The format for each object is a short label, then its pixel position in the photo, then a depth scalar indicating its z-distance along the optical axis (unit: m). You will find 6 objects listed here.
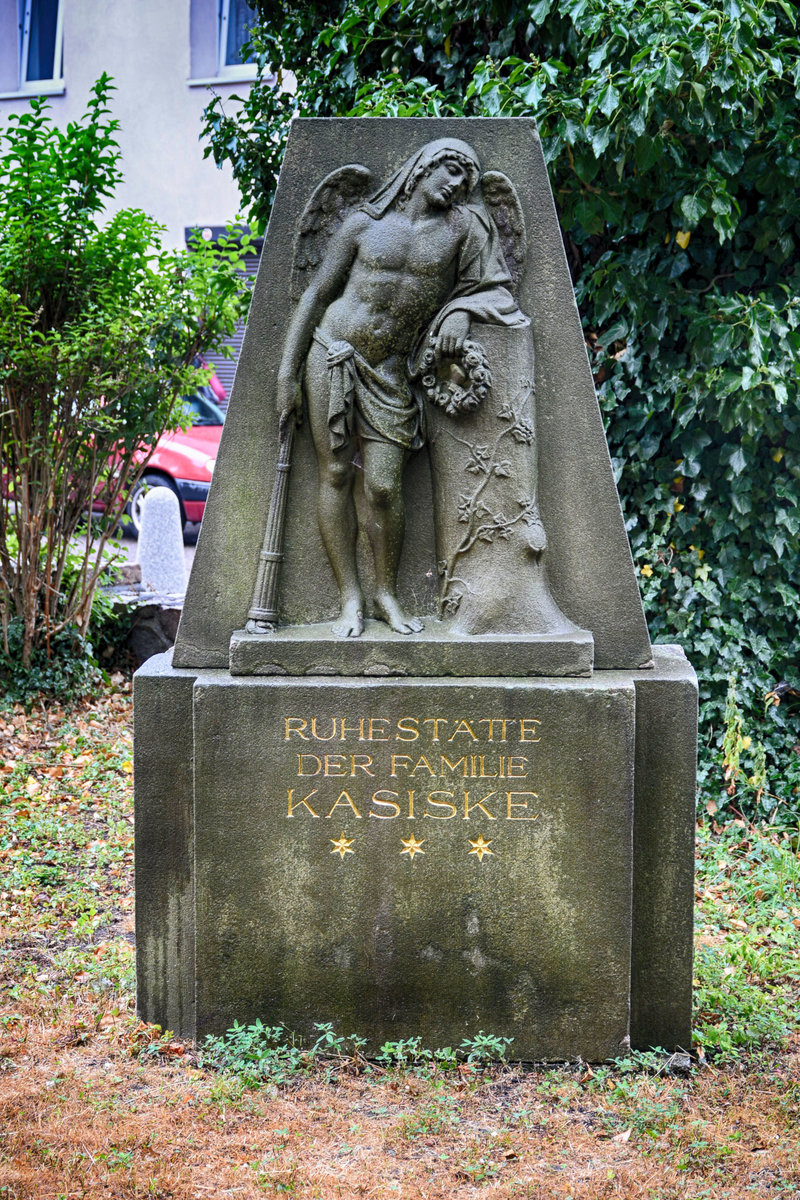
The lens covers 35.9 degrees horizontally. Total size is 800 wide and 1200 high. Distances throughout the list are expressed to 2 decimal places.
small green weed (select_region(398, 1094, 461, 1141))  3.53
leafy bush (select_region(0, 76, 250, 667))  7.99
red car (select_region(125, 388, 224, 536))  15.04
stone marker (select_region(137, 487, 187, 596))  10.52
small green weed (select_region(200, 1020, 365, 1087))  3.86
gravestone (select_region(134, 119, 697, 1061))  3.96
